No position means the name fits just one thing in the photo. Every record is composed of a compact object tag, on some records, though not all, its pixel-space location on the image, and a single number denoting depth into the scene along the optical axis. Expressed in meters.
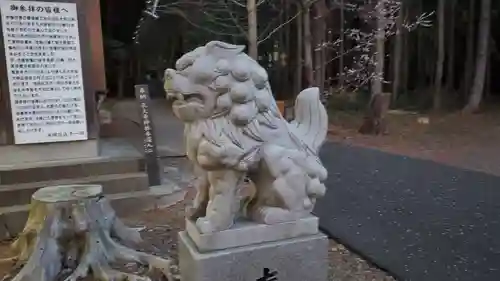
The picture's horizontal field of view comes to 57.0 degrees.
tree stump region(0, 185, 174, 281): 2.64
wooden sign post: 4.39
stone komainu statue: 1.90
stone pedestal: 2.01
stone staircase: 3.67
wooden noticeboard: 4.08
